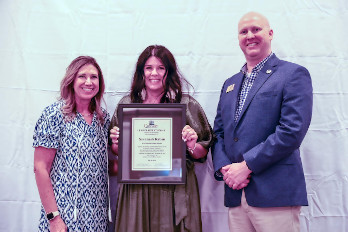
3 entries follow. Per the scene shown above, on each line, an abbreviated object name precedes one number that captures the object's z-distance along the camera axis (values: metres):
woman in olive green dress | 1.72
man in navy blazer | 1.53
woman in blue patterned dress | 1.63
